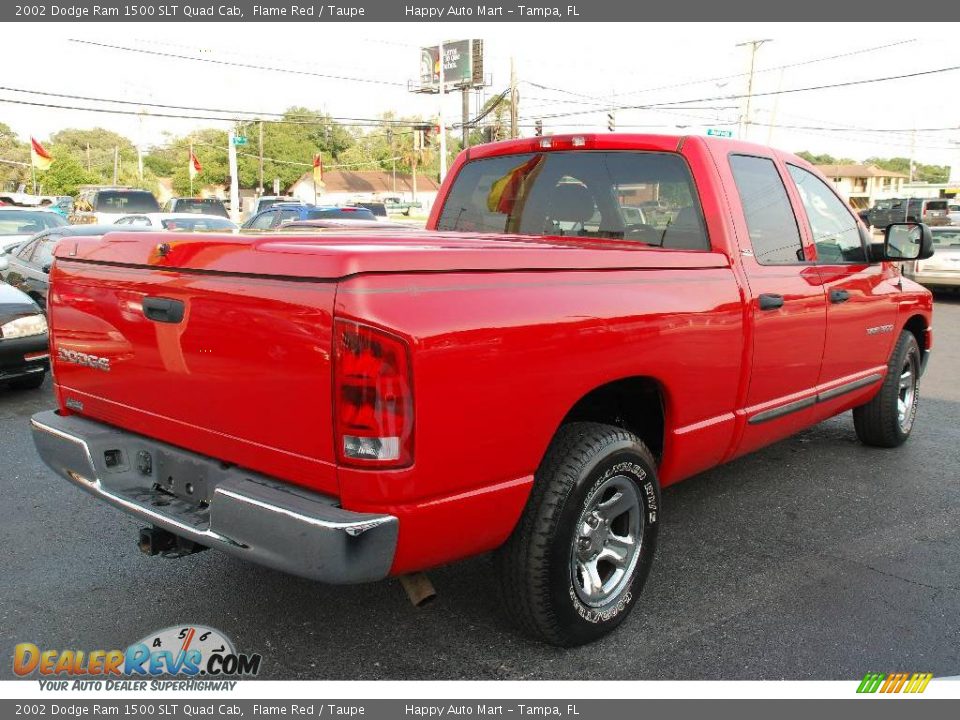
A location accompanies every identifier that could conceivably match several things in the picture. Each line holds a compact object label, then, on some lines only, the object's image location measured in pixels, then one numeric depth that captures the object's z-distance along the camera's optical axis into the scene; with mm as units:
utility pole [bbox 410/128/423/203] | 93250
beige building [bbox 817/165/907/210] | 93750
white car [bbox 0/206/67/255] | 13438
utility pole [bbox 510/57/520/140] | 35875
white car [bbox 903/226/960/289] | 15867
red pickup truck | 2346
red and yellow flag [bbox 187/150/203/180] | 39800
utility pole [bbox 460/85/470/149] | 50219
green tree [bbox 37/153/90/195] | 62188
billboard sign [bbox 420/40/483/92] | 61219
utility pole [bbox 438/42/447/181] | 43094
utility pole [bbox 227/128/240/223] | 32375
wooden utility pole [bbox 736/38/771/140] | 29844
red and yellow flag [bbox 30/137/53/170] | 33159
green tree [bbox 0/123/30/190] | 88312
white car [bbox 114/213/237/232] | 14203
